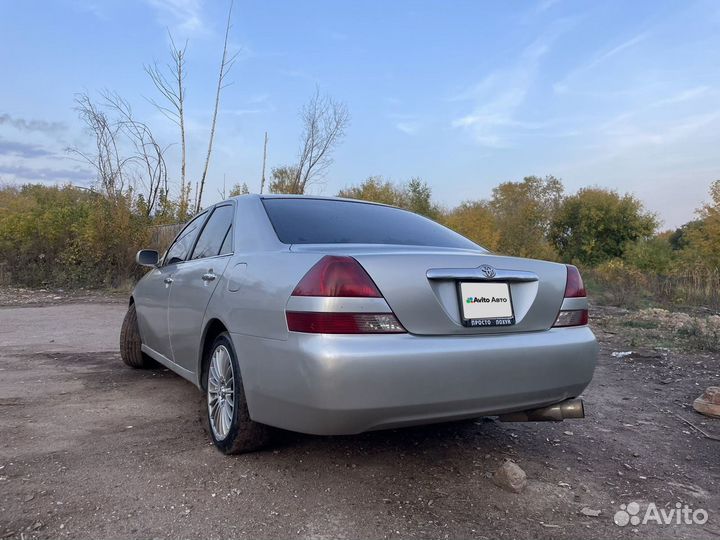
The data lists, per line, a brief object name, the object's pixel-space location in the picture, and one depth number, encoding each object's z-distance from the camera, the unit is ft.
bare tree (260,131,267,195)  58.87
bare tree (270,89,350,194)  62.49
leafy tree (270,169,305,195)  62.23
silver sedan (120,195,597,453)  7.12
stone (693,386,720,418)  12.44
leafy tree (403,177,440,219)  77.56
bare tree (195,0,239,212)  52.65
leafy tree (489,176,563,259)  101.19
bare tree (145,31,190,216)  48.46
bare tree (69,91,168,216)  46.24
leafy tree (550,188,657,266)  131.03
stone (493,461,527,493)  8.18
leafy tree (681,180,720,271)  90.83
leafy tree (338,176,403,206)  71.92
